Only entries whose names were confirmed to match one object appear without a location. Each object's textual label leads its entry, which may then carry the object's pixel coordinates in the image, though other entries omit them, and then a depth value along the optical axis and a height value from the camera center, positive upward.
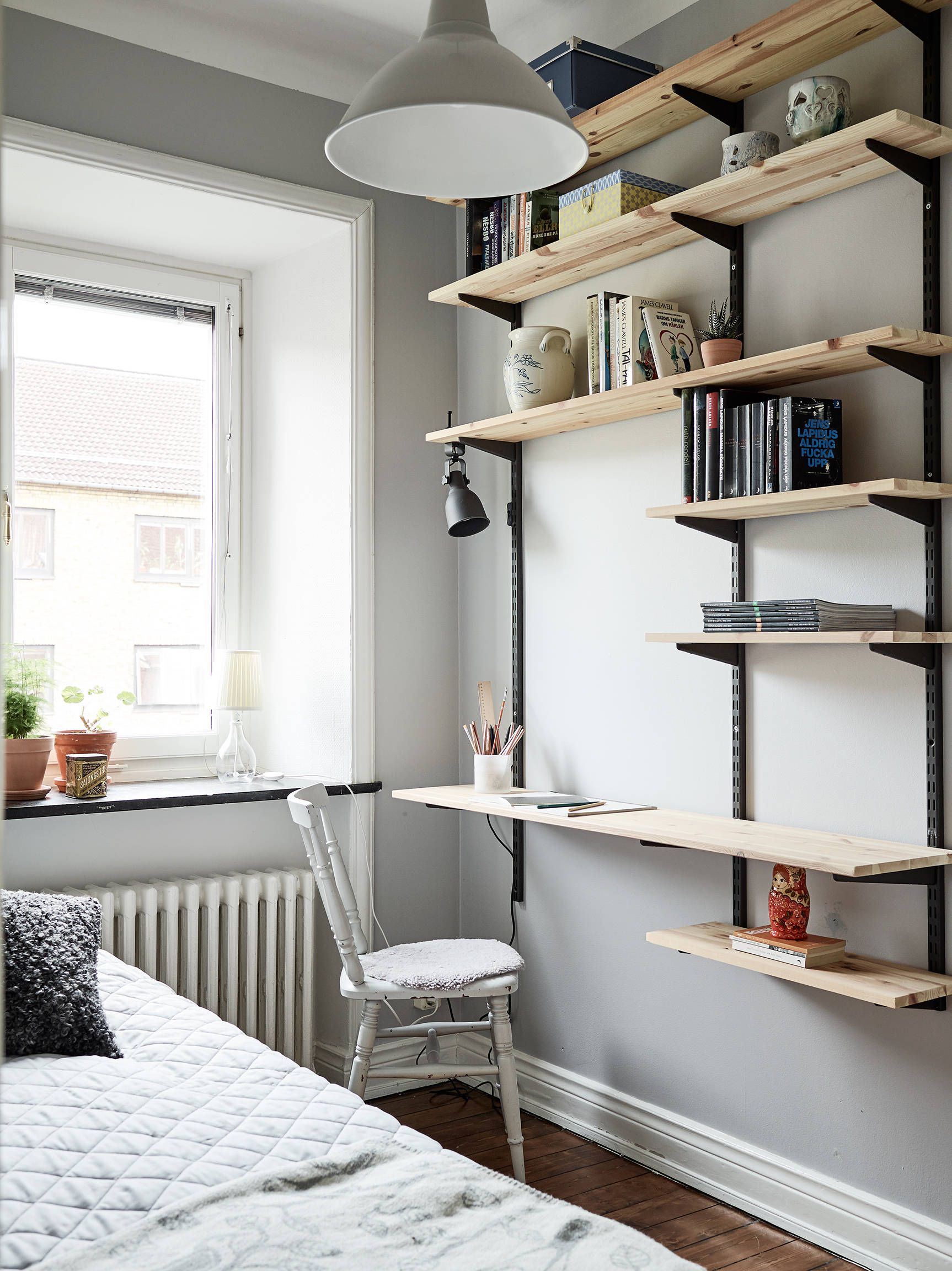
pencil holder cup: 2.89 -0.32
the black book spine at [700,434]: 2.26 +0.43
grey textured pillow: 1.96 -0.60
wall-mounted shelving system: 1.94 +0.54
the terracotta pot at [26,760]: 2.74 -0.27
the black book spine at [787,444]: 2.08 +0.38
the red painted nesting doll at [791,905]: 2.13 -0.48
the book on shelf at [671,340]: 2.41 +0.67
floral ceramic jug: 2.72 +0.68
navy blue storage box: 2.48 +1.29
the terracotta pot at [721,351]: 2.26 +0.60
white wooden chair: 2.51 -0.76
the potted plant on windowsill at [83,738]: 2.93 -0.23
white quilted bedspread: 1.44 -0.70
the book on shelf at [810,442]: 2.09 +0.39
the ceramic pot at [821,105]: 2.06 +1.00
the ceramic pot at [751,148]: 2.20 +0.98
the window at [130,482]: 3.18 +0.50
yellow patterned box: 2.44 +0.99
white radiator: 2.79 -0.75
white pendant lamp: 1.46 +0.74
